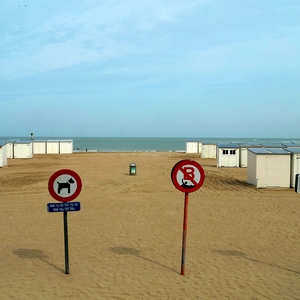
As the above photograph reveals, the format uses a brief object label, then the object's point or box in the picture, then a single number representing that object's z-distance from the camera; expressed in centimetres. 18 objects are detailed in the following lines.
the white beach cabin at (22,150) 5150
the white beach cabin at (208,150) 5225
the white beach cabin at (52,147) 6475
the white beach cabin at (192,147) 7100
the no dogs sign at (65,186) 665
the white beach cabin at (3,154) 3559
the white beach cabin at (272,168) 2094
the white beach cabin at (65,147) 6562
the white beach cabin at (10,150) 5125
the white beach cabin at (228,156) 3650
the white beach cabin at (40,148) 6444
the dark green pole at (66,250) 691
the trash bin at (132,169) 2800
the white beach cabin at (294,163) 2073
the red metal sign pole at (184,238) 702
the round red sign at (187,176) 691
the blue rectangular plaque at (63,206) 674
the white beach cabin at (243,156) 3647
